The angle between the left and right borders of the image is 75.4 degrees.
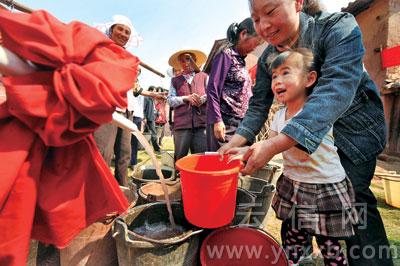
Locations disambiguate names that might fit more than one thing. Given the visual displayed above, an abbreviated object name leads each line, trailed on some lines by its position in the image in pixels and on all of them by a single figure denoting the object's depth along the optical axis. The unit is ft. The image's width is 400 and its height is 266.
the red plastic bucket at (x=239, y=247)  5.16
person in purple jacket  8.89
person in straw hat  11.18
